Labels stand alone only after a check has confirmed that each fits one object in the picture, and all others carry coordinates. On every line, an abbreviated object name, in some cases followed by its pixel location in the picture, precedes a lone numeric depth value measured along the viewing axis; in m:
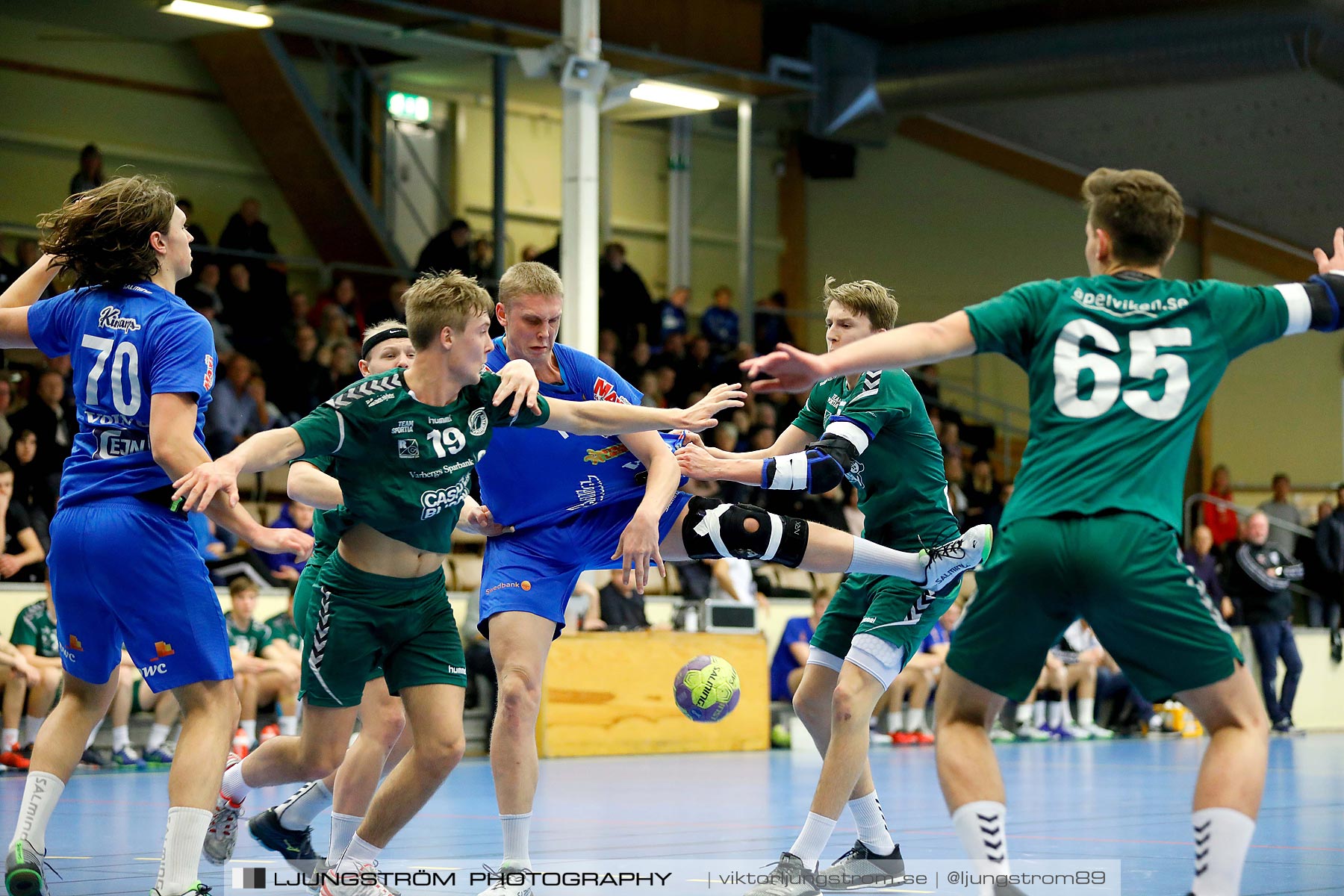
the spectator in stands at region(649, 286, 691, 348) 20.50
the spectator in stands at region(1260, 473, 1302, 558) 22.31
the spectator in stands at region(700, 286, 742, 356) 21.66
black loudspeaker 26.73
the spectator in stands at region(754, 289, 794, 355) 23.31
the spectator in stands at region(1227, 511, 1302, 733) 18.50
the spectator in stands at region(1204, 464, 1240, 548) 22.77
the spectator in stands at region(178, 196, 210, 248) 17.08
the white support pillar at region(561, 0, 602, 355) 14.91
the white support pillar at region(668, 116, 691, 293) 25.34
